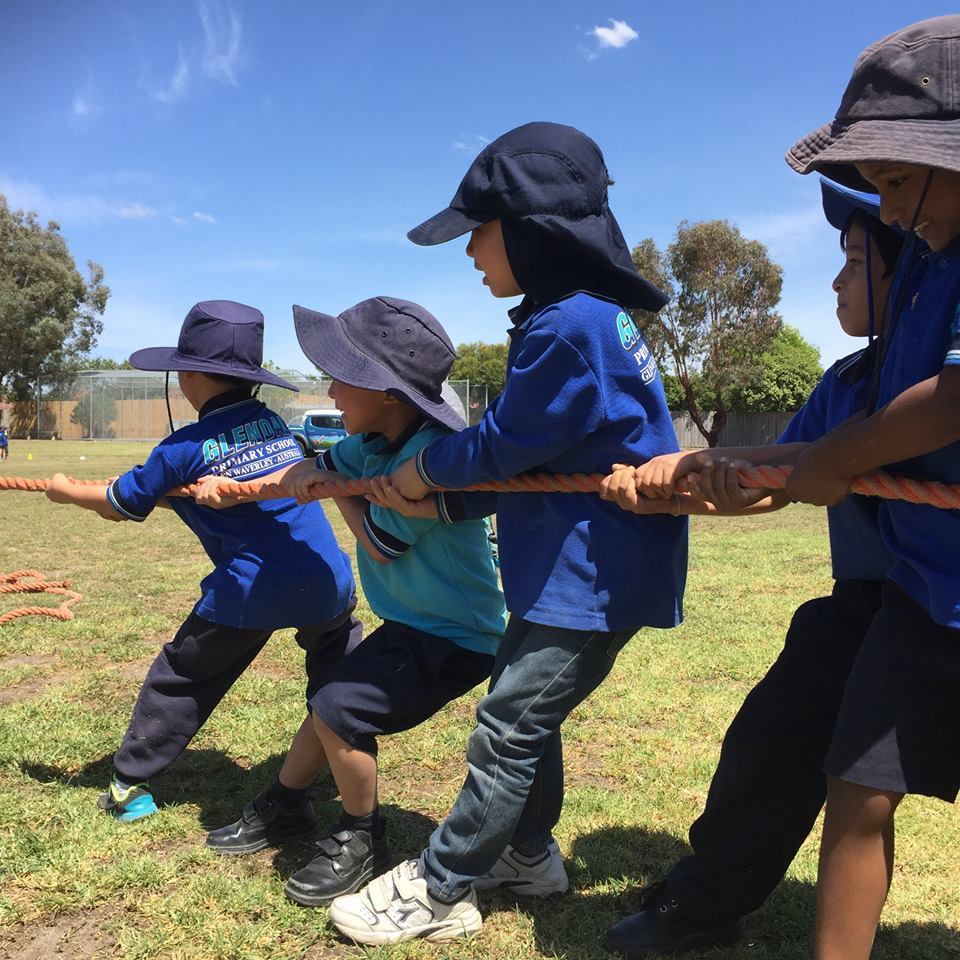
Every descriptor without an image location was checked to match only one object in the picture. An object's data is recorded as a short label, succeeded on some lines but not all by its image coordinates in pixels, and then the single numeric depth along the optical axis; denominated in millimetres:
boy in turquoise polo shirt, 2596
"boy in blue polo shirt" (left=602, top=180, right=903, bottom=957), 2109
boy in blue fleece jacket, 2176
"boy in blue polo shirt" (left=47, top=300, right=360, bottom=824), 3176
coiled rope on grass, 5855
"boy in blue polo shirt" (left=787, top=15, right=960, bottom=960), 1607
